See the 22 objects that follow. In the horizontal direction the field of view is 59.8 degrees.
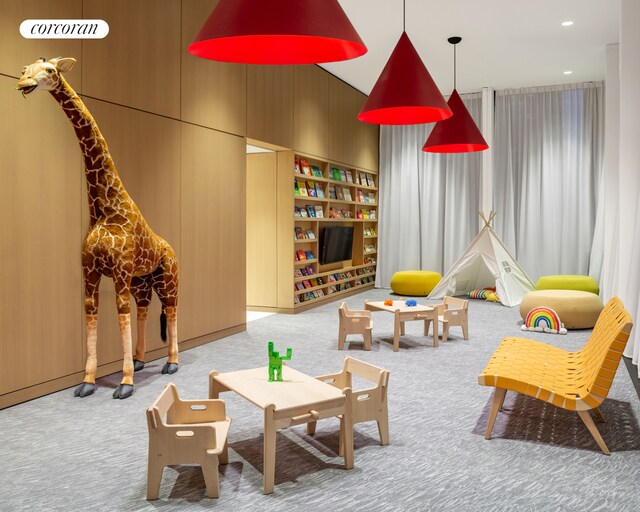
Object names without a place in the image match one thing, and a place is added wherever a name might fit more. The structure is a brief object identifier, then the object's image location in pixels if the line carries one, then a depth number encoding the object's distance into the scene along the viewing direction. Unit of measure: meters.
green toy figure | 2.96
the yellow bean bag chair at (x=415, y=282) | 9.25
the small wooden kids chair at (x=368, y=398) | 2.85
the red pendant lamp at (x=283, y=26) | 1.93
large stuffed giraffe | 3.72
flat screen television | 8.23
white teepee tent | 8.44
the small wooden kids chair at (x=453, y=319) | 5.68
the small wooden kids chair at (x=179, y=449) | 2.36
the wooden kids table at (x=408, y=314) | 5.24
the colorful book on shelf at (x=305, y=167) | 7.68
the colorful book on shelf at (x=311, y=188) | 7.92
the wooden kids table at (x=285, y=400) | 2.44
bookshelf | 7.68
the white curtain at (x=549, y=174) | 9.14
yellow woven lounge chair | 2.73
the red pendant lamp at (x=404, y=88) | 3.41
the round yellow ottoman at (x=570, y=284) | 7.84
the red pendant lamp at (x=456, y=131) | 5.22
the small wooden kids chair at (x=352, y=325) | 5.25
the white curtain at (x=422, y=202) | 9.97
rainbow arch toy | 6.12
